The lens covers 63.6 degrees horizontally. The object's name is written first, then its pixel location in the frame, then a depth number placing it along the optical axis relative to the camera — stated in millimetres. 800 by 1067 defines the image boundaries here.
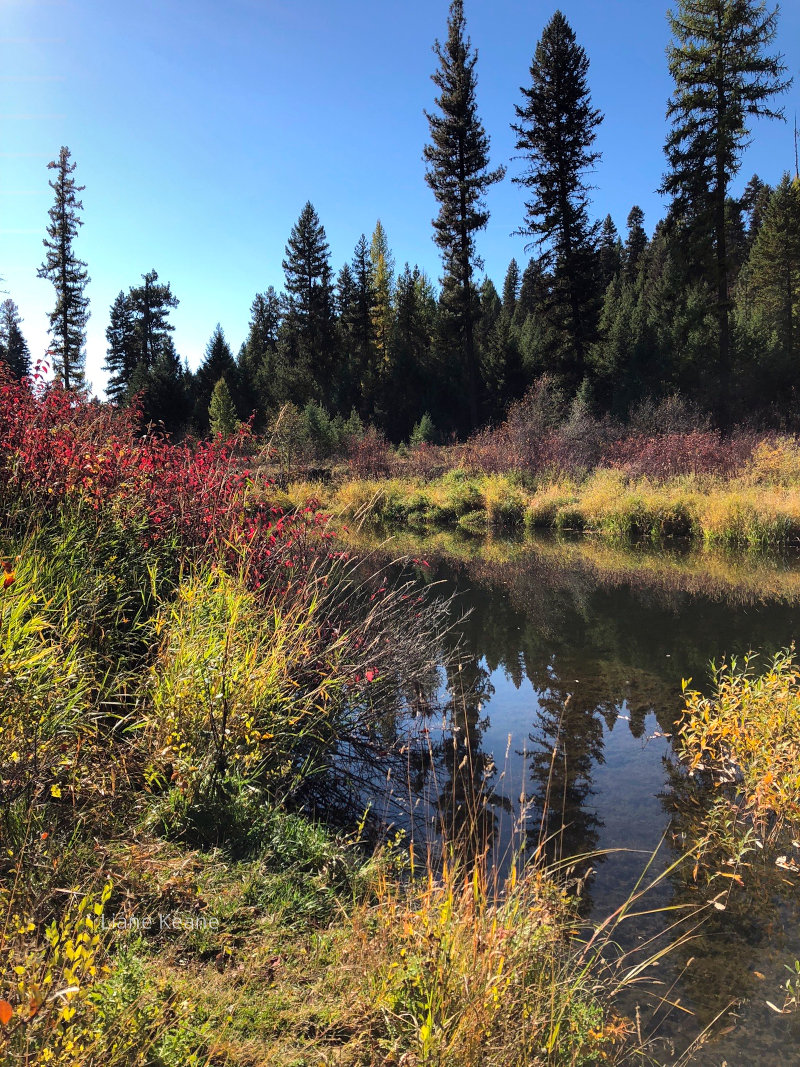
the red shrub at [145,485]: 3912
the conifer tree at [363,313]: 43594
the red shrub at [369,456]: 21844
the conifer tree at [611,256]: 54253
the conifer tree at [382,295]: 40631
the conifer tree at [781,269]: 34188
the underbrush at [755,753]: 3568
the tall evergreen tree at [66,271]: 37406
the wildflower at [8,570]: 2756
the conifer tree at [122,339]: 49594
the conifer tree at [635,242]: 62847
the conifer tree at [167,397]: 34219
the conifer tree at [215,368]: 40625
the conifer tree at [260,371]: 39531
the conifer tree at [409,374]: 36812
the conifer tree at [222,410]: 27297
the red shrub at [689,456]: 15953
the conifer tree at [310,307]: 41000
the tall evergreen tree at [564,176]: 27047
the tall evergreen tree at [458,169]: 29047
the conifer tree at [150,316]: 49375
